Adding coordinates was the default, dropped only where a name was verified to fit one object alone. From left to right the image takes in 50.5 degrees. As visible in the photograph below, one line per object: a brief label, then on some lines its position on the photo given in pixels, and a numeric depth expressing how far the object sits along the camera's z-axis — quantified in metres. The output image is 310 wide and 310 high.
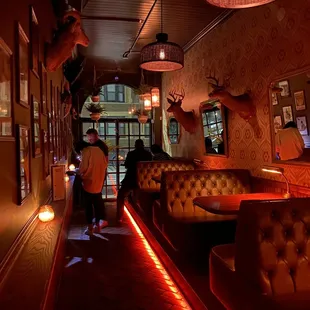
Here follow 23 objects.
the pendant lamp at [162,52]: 4.11
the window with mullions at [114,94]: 14.66
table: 3.29
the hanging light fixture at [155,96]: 8.53
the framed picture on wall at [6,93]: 1.79
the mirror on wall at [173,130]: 8.42
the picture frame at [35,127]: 2.79
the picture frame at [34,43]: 2.80
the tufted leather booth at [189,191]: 4.39
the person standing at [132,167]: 7.19
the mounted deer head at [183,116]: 7.22
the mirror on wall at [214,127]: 5.73
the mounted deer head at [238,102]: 4.81
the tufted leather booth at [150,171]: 6.85
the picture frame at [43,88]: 3.43
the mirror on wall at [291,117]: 3.66
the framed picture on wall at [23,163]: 2.13
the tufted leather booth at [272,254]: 2.21
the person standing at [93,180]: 5.47
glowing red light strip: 3.40
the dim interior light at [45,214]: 3.04
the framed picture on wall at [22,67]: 2.20
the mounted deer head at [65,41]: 3.62
